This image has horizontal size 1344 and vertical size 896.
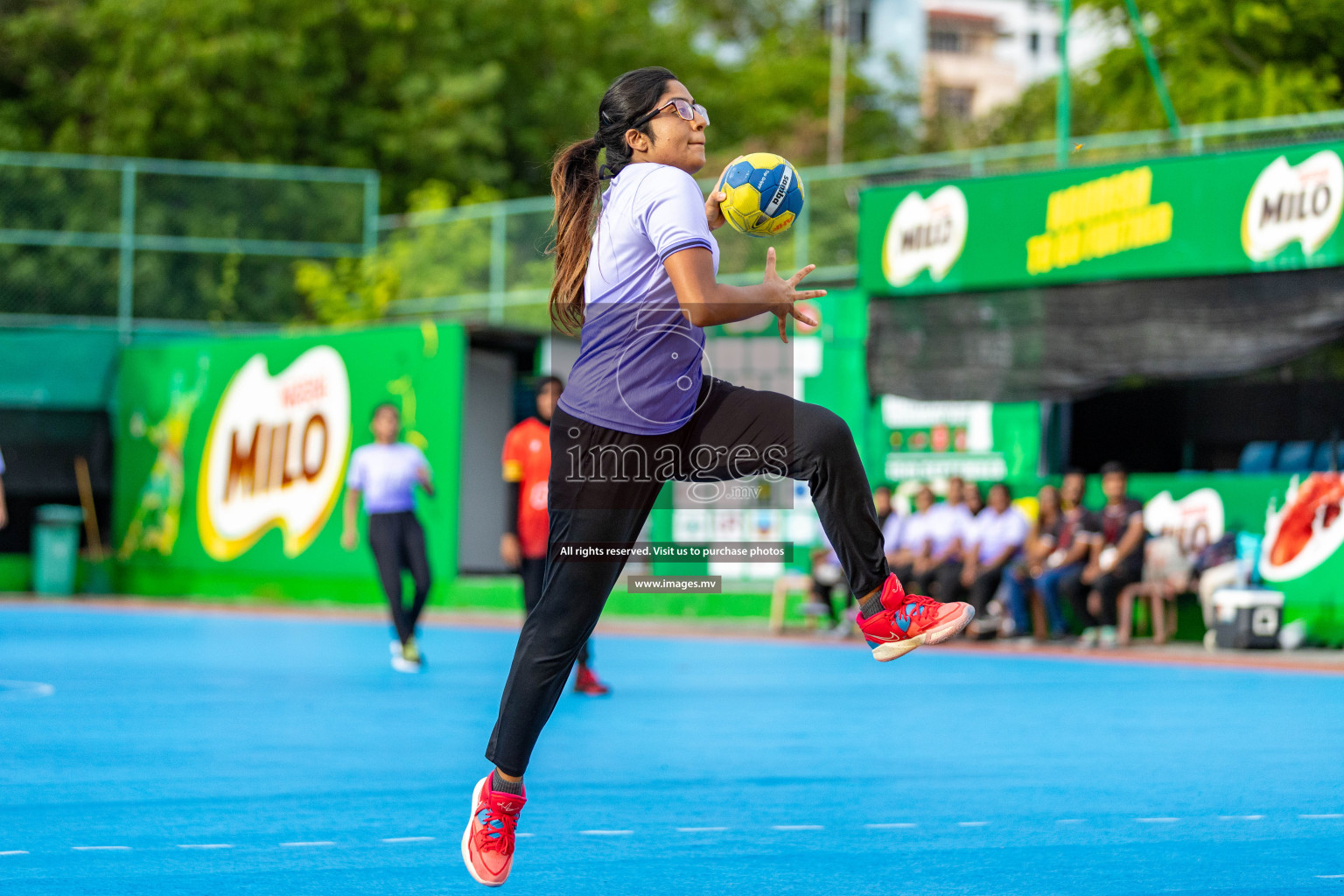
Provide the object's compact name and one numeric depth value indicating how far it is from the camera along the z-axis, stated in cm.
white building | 8081
